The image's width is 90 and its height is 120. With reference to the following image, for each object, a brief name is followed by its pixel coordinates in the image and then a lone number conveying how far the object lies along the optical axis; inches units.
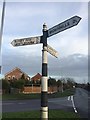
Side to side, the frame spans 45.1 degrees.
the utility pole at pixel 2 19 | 103.7
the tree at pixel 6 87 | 785.2
